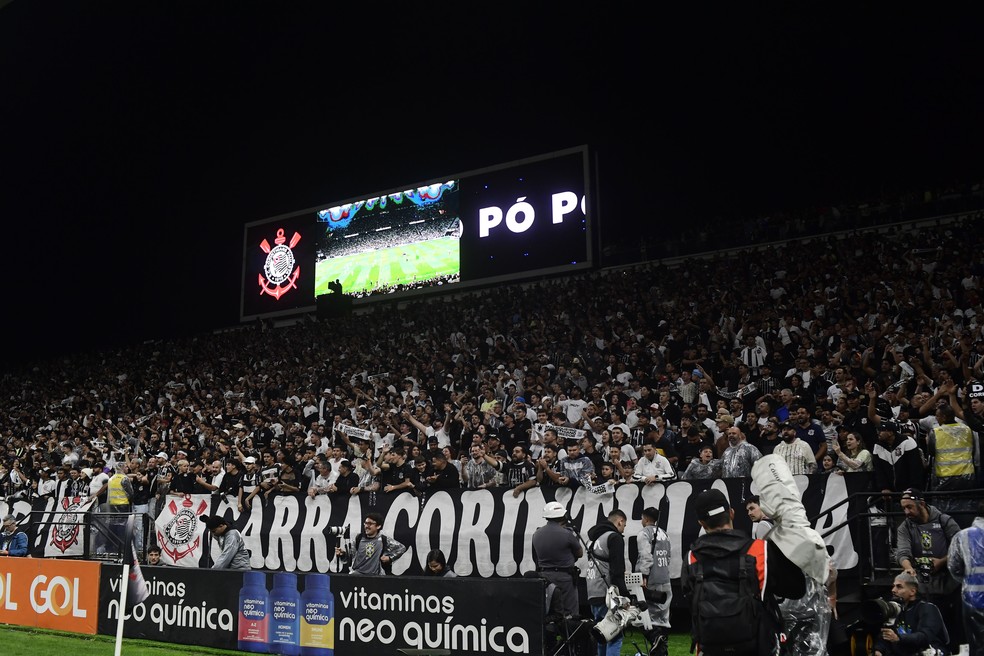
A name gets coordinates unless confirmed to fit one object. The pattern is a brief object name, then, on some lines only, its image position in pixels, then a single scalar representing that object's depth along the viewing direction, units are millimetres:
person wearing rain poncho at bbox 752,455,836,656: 4820
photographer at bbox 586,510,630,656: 9391
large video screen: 25672
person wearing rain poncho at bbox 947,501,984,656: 7703
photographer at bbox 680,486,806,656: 4969
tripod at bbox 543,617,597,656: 9023
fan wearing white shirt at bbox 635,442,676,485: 12516
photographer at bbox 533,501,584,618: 9719
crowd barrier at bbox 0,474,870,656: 9477
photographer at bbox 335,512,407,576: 12625
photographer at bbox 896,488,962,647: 8672
